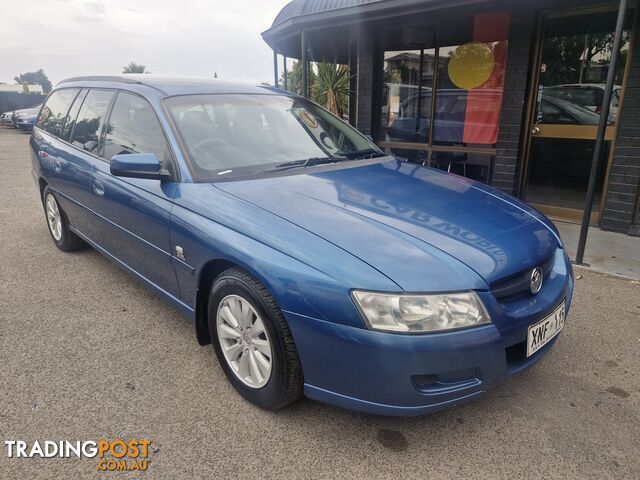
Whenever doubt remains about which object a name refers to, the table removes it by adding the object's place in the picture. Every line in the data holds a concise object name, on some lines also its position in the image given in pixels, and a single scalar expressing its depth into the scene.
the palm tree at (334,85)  8.45
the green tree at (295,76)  14.54
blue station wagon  1.79
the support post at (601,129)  3.66
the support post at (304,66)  6.36
